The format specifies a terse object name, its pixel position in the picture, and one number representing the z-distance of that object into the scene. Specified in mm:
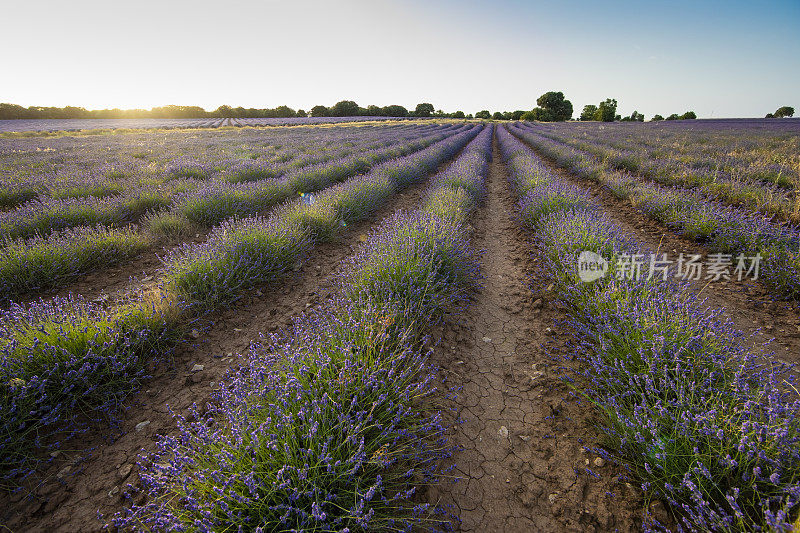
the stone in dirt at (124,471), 1778
